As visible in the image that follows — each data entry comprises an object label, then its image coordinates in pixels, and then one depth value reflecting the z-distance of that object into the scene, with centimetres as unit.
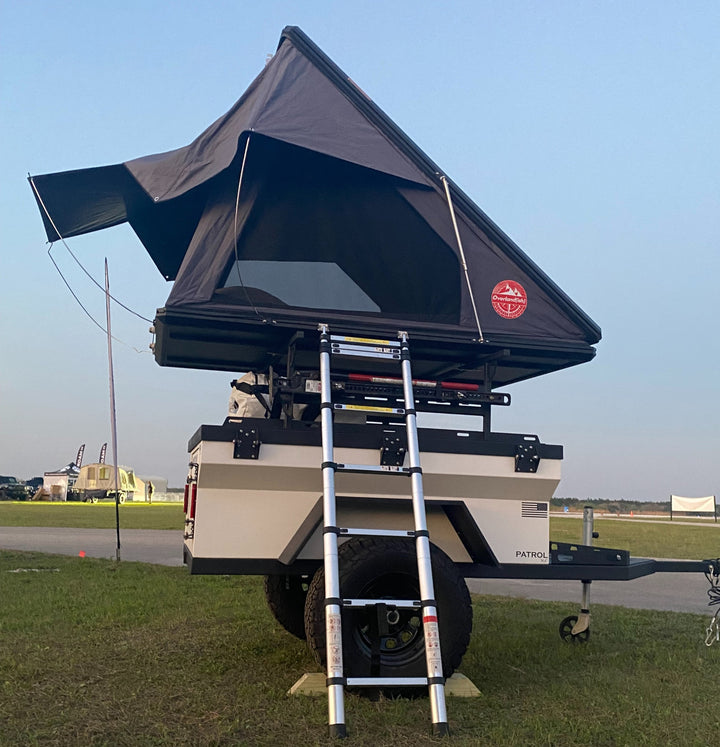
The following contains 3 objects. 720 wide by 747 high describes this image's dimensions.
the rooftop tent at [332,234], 520
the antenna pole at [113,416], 1224
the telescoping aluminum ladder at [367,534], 389
